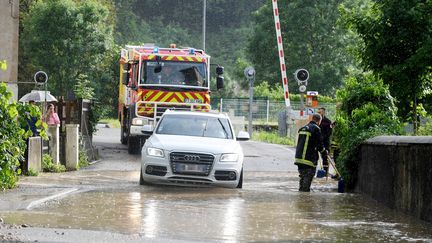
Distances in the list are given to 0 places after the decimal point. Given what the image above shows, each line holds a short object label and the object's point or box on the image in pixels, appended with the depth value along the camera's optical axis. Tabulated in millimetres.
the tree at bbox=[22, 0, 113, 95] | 63844
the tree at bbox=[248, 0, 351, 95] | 72375
